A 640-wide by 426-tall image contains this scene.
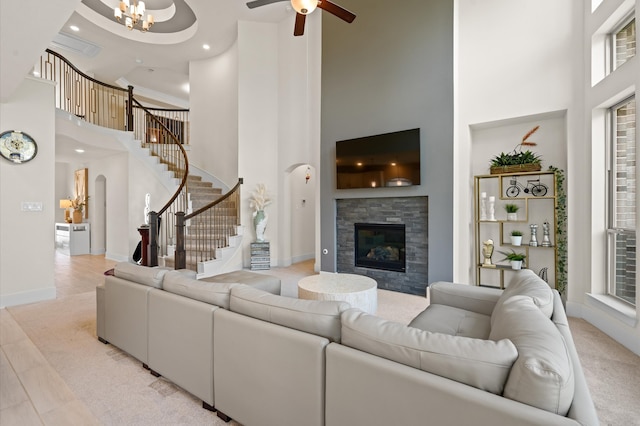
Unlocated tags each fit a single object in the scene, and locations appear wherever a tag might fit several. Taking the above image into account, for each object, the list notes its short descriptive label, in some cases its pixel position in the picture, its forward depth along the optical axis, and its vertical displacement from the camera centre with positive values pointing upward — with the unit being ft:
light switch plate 13.97 +0.23
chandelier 17.19 +11.17
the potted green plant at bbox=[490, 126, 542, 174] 13.29 +2.20
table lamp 30.60 +0.49
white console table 27.12 -2.39
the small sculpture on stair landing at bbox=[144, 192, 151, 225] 22.13 +0.55
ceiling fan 9.61 +6.98
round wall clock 13.34 +2.82
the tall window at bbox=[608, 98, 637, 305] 10.48 +0.27
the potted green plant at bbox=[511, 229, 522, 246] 13.69 -1.17
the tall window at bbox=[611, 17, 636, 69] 10.64 +5.91
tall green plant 12.82 -0.77
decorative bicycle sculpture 13.74 +1.05
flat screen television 15.61 +2.69
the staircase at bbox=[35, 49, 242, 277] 18.02 +1.42
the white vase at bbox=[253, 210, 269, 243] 20.92 -0.80
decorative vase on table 28.76 -0.46
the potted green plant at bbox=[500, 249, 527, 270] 13.55 -2.09
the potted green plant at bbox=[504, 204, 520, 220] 13.80 +0.05
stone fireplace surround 15.61 -1.13
